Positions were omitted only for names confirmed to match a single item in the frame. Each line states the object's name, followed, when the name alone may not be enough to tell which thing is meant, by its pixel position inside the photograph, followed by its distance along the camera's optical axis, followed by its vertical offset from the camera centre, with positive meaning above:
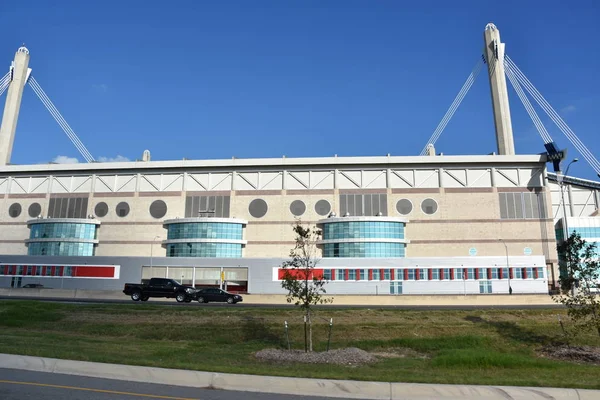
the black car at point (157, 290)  44.50 -1.12
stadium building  63.22 +8.34
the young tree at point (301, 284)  20.28 -0.19
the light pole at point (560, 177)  70.61 +16.20
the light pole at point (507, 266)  60.67 +2.19
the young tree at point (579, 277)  22.12 +0.37
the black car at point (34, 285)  66.07 -1.29
